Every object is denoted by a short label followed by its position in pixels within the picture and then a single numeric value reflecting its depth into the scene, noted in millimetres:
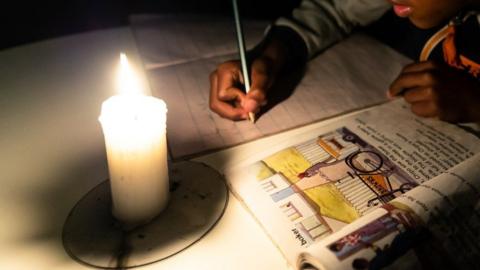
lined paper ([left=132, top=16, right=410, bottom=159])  593
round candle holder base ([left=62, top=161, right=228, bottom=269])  401
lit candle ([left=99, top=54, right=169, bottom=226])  366
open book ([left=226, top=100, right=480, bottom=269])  365
